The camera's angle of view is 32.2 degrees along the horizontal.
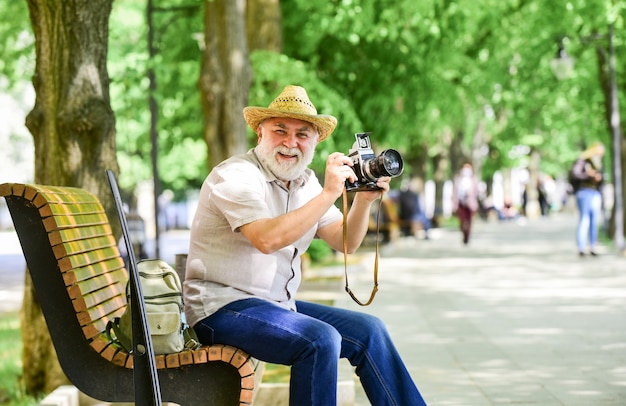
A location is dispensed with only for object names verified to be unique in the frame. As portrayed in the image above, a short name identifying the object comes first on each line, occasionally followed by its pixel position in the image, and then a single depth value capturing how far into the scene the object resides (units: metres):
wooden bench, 4.33
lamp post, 20.73
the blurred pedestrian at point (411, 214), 30.27
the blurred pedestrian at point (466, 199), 25.05
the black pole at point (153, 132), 16.66
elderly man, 4.30
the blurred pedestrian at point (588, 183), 17.56
